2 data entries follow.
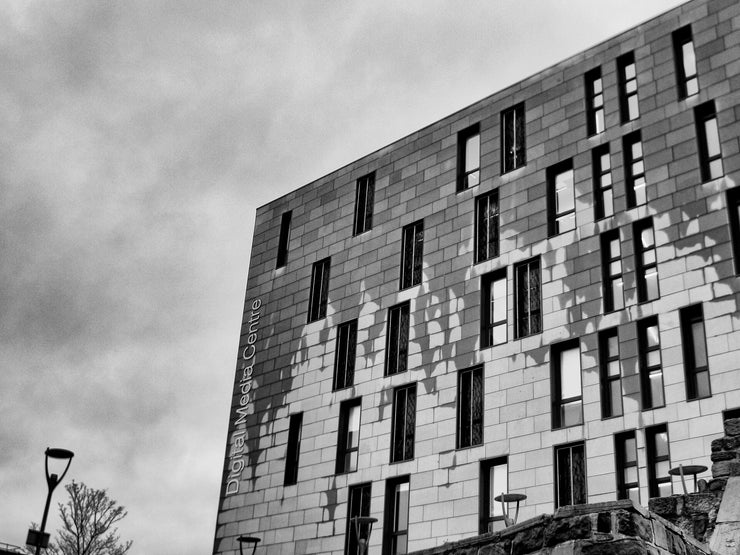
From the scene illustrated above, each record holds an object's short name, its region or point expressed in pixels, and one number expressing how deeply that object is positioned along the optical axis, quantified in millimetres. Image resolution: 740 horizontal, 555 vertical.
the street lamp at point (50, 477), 17141
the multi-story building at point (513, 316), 27062
